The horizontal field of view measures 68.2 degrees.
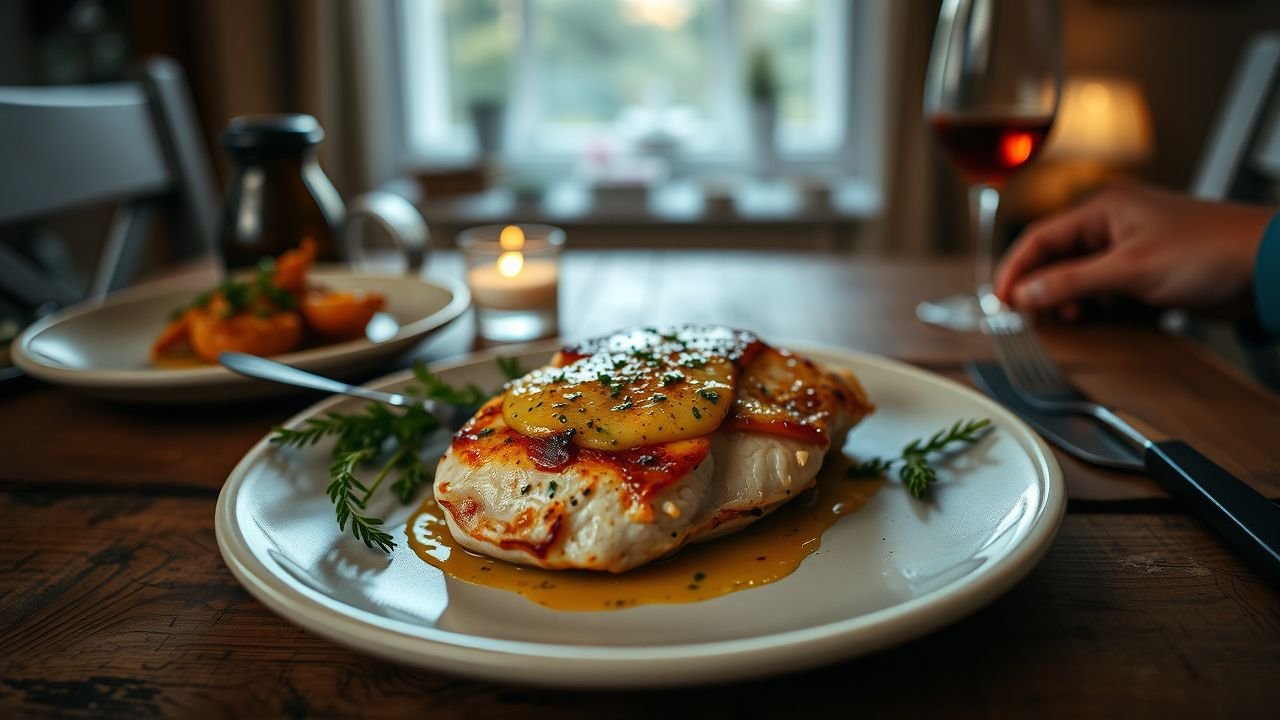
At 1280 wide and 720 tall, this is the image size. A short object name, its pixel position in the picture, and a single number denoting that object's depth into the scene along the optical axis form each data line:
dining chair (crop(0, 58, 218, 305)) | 1.63
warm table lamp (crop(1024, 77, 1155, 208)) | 3.92
